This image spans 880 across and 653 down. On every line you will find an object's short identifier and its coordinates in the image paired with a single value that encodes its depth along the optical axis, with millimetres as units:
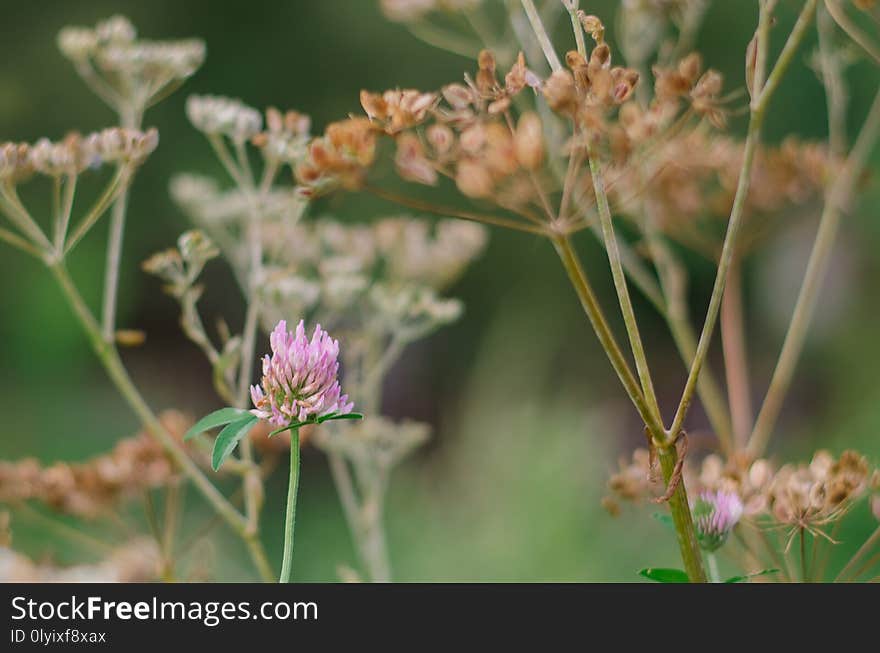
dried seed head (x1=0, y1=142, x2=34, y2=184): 1330
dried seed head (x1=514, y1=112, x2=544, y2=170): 1220
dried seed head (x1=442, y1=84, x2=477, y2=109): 1247
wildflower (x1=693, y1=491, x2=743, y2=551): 1266
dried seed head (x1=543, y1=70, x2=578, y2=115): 1221
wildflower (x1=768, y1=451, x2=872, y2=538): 1267
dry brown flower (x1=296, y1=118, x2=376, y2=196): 1228
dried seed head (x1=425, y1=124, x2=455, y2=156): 1247
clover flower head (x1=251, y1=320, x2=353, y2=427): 1248
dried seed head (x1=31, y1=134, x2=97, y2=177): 1345
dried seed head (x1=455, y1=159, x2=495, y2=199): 1226
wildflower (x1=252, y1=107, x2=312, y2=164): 1345
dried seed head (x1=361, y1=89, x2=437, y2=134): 1233
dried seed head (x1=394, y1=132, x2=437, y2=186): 1238
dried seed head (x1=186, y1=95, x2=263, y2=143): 1405
